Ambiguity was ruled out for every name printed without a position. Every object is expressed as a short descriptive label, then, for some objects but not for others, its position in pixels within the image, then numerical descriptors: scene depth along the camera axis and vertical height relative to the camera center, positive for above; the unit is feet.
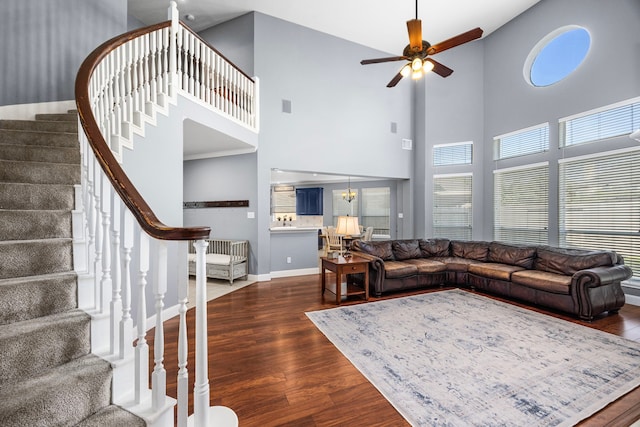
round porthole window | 15.14 +9.20
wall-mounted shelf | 17.74 +0.53
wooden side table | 13.23 -2.75
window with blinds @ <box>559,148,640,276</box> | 12.92 +0.53
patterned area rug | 6.06 -4.24
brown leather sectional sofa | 11.25 -2.85
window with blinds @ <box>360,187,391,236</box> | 27.86 +0.31
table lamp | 13.61 -0.67
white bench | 16.05 -2.78
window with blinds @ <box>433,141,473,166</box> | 20.48 +4.41
